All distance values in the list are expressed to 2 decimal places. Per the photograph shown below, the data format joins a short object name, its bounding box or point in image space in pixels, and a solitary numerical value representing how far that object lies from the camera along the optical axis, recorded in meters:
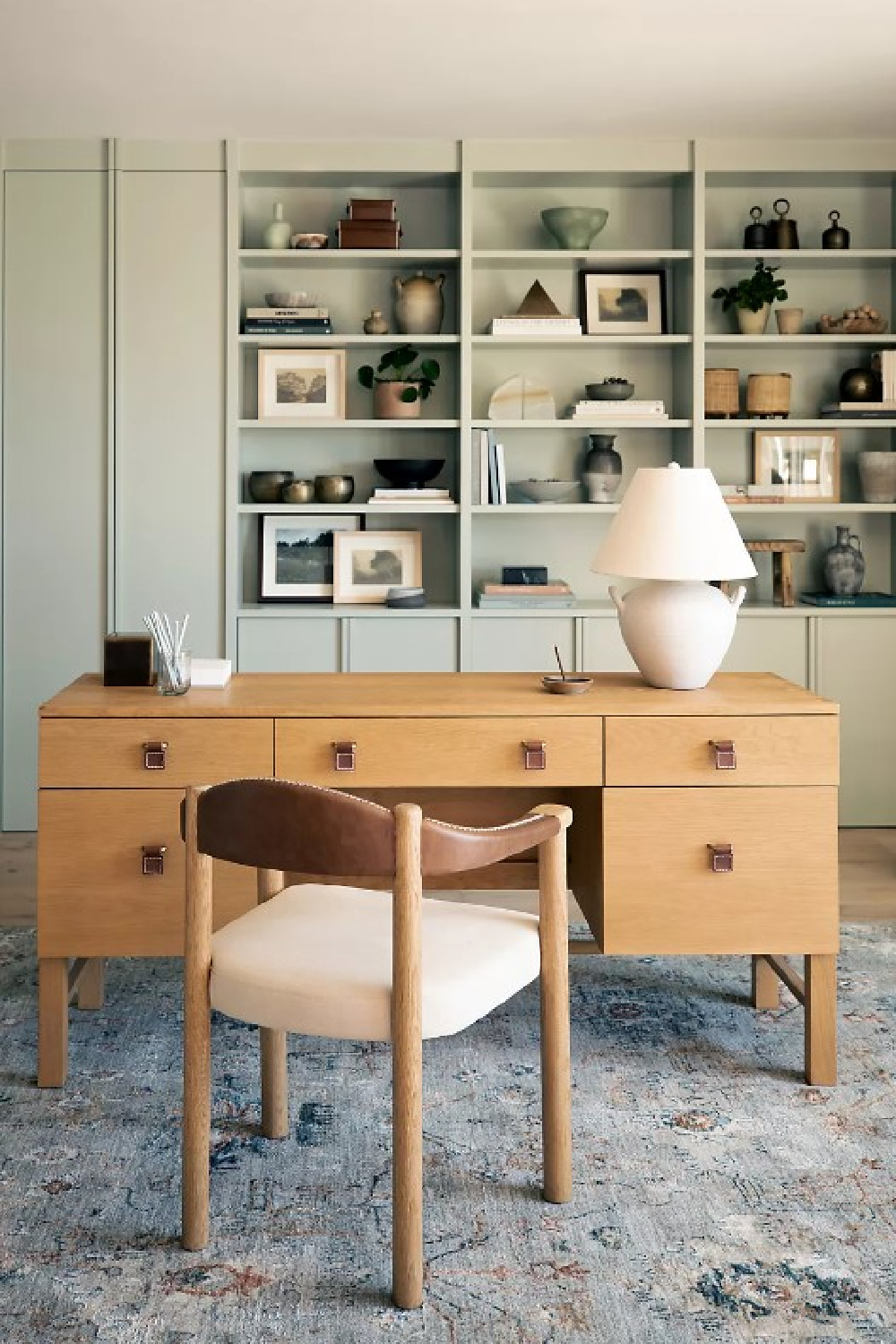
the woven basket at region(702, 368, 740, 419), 5.61
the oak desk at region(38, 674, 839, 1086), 3.07
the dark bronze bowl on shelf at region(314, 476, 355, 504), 5.62
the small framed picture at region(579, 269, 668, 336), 5.69
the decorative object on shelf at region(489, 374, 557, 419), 5.74
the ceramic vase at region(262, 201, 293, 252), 5.48
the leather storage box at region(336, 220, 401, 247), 5.47
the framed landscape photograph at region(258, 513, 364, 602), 5.71
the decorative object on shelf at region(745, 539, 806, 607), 5.62
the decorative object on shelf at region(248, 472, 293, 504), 5.66
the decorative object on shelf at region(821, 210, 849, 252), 5.57
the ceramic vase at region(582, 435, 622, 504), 5.64
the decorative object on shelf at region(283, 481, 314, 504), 5.59
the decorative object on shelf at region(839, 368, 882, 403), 5.60
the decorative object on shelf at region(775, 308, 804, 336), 5.59
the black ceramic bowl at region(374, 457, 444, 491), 5.61
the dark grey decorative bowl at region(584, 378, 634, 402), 5.57
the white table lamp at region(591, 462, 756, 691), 3.19
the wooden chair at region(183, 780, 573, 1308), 2.21
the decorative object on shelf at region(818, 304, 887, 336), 5.58
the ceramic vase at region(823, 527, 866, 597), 5.65
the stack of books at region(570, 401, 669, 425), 5.52
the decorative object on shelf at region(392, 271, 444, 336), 5.58
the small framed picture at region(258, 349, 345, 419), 5.65
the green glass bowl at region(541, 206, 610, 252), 5.46
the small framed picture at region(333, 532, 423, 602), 5.71
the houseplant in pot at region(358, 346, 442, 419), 5.57
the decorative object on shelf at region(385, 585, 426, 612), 5.53
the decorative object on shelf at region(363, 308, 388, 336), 5.58
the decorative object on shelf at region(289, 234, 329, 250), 5.47
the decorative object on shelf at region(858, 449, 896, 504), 5.62
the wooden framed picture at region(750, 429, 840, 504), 5.76
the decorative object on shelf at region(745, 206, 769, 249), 5.55
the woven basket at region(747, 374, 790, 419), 5.62
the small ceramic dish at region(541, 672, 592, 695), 3.22
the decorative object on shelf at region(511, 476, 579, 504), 5.58
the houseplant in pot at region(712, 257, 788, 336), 5.53
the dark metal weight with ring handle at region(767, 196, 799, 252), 5.56
